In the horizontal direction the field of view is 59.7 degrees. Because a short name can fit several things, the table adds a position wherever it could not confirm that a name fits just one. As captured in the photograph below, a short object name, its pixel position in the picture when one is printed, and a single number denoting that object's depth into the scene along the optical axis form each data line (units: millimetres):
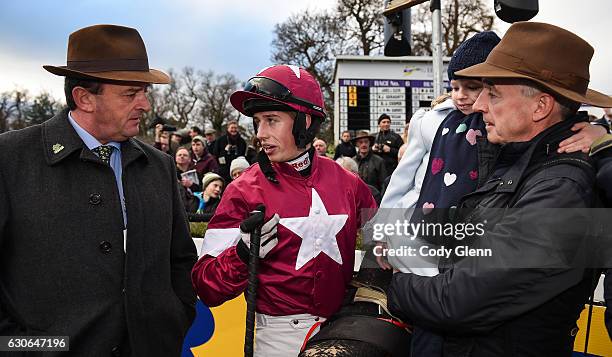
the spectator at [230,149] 10608
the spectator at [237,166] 7404
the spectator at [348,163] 7188
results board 15977
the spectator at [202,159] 9414
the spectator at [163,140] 9961
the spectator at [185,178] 7270
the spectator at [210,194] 7020
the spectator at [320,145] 9688
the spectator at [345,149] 11664
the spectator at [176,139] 10438
